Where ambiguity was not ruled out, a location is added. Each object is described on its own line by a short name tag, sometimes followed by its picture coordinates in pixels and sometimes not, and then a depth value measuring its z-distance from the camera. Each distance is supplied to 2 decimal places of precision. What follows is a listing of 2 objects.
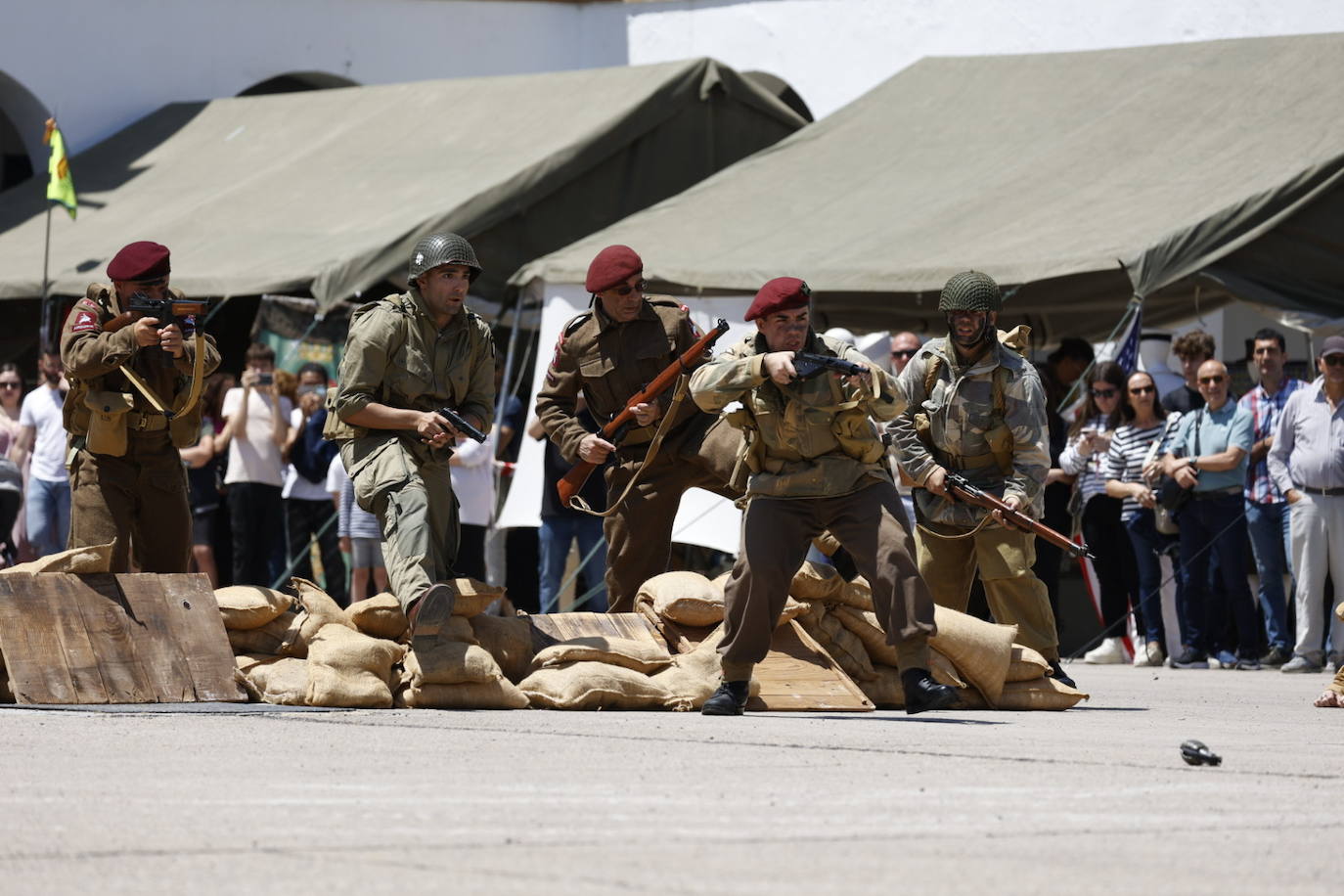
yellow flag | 35.41
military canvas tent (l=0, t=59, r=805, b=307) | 32.22
